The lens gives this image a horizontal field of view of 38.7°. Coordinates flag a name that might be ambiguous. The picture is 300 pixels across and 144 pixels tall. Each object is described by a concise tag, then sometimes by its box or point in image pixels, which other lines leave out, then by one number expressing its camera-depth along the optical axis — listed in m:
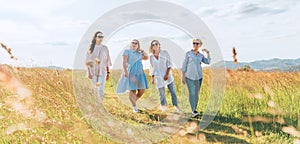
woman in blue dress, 8.04
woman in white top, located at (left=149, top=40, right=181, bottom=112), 8.14
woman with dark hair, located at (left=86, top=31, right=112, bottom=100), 8.43
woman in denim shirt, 7.84
